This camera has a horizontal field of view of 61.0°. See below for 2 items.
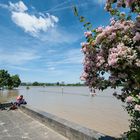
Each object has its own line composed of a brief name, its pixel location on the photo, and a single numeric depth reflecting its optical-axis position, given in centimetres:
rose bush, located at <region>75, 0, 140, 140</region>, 182
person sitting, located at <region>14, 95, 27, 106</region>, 830
